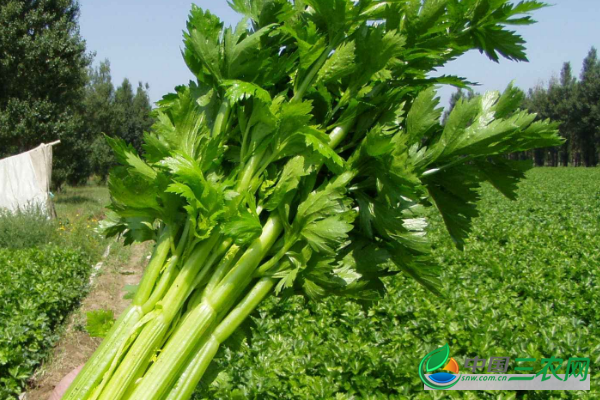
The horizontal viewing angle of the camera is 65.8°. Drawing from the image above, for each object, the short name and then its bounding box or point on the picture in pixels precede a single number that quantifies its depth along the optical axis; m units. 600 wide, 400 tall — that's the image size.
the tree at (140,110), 45.88
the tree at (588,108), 65.56
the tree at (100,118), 35.38
